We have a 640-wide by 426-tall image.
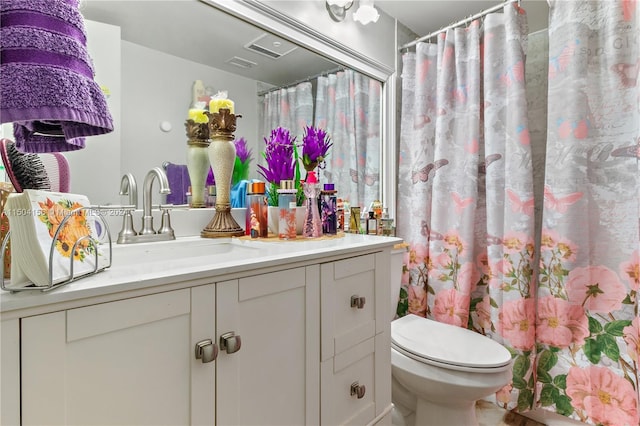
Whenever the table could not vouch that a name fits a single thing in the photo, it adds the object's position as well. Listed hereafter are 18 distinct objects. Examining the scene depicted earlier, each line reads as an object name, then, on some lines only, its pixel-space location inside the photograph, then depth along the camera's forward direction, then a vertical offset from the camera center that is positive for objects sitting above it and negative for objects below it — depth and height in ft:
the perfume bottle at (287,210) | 3.83 +0.04
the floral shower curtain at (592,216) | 4.57 -0.04
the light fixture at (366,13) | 5.49 +3.37
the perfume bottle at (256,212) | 3.92 +0.01
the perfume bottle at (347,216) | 5.56 -0.05
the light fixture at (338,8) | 5.24 +3.35
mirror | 3.43 +1.67
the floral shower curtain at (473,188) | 5.23 +0.46
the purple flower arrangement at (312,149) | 4.17 +0.81
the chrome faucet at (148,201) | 3.43 +0.12
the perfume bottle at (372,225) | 5.67 -0.21
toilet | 4.00 -1.99
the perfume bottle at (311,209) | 3.95 +0.05
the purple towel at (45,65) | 1.73 +0.82
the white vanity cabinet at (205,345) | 1.64 -0.86
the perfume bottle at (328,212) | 4.24 +0.01
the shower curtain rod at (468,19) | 5.51 +3.47
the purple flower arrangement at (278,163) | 4.09 +0.63
